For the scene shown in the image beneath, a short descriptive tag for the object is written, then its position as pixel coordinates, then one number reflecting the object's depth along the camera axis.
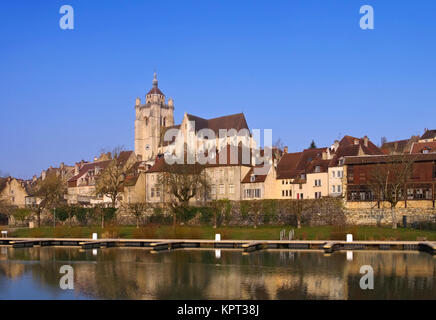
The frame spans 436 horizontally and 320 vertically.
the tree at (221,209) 66.75
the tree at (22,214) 79.50
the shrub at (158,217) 70.06
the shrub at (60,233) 59.72
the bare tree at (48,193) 79.88
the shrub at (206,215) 67.12
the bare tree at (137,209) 66.72
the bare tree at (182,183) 69.44
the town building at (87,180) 91.75
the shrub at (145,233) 54.80
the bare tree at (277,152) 82.97
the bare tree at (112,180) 76.94
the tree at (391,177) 59.41
